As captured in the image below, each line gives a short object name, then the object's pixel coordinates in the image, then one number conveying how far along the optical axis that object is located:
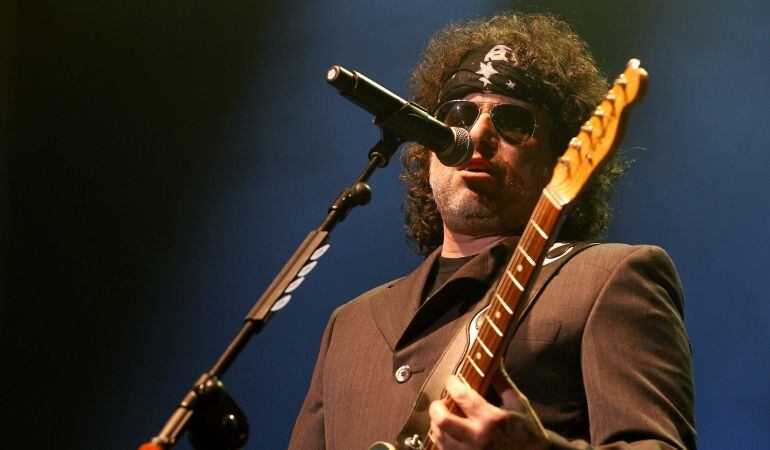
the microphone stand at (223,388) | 5.36
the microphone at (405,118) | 5.51
